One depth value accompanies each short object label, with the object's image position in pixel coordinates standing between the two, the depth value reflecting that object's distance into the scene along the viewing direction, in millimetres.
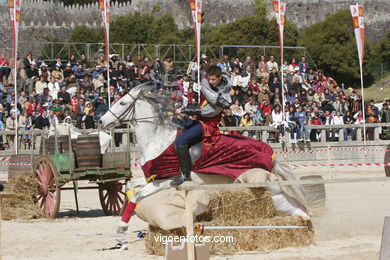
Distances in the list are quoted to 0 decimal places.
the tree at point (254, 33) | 62500
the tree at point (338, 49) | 62625
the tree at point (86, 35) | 68000
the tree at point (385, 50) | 65125
